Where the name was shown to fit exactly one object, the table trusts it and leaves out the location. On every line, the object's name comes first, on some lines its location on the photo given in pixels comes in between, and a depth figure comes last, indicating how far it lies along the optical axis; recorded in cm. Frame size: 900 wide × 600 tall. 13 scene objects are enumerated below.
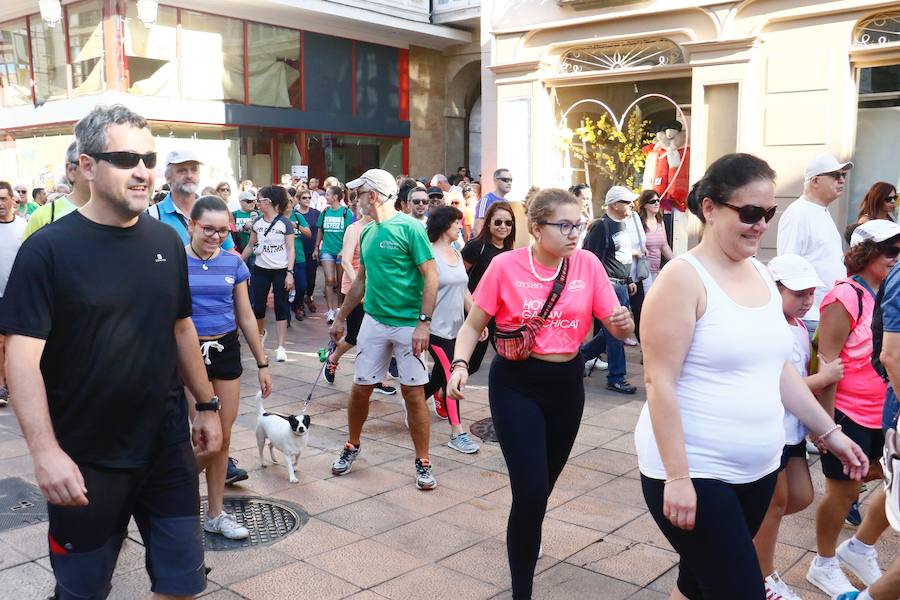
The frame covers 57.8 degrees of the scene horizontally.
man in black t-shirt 254
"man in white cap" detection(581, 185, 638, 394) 824
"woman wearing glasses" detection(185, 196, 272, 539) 449
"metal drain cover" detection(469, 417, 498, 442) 651
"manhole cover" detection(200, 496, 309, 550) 446
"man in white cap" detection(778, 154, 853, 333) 595
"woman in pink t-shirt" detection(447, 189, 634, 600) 357
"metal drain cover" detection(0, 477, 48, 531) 471
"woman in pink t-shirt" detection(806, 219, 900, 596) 385
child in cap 360
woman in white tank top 254
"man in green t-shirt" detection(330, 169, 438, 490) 544
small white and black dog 542
